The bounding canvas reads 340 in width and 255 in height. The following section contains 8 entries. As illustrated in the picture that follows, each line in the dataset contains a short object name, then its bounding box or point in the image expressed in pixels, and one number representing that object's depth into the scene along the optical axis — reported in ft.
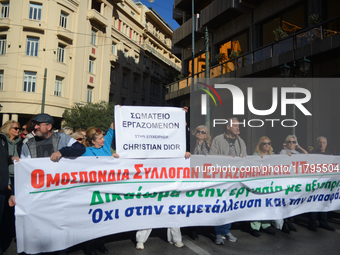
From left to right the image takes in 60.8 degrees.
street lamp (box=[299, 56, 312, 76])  33.24
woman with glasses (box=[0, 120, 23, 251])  13.26
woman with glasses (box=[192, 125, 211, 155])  16.87
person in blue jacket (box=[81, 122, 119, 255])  12.69
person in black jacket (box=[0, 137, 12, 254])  11.88
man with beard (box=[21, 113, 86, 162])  11.97
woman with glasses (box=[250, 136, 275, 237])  15.58
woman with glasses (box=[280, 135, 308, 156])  17.97
